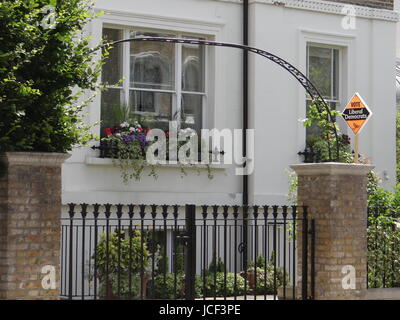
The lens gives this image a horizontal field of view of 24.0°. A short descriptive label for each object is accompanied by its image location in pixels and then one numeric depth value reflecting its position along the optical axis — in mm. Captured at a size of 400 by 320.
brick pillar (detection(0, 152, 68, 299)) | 10445
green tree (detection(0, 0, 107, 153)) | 10352
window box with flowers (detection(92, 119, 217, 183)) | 15992
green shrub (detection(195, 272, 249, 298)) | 14638
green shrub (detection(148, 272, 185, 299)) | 14352
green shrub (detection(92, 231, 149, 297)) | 13499
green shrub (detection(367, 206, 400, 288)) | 13719
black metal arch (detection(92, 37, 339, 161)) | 13023
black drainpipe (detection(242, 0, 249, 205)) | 17516
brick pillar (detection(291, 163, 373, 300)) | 12453
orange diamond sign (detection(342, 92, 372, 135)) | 14746
